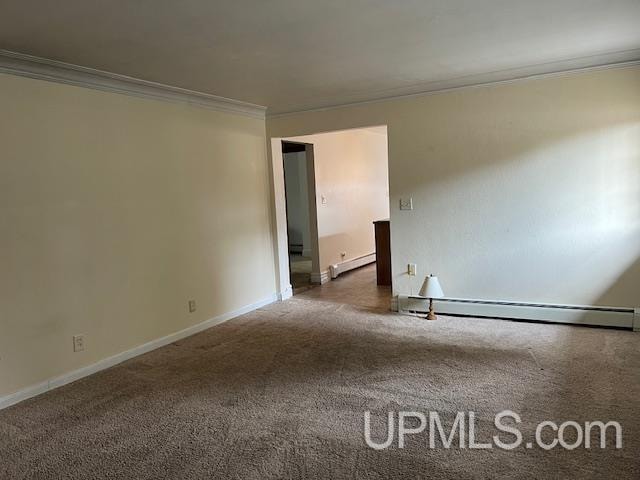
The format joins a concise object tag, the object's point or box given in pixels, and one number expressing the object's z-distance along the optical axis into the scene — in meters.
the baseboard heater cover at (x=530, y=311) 3.87
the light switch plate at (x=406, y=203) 4.61
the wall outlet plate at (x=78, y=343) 3.32
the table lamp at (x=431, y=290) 4.40
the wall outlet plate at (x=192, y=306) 4.29
